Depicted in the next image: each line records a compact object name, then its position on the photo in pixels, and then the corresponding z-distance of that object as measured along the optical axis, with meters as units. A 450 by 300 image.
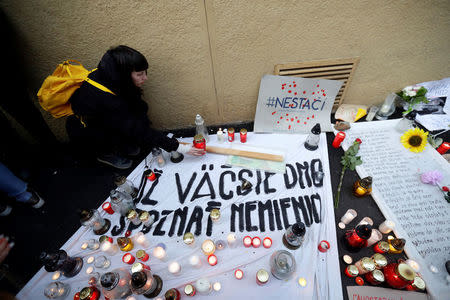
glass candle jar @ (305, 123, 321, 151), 1.94
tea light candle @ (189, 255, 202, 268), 1.23
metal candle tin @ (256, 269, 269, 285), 1.15
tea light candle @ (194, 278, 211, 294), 1.15
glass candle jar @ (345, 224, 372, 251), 1.19
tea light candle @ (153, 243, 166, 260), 1.25
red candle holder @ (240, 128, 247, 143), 2.00
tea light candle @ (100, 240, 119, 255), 1.33
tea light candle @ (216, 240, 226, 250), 1.36
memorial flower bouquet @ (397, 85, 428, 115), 2.13
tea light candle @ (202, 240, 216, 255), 1.26
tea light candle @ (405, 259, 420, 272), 1.21
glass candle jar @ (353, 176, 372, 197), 1.51
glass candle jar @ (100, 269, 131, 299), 1.09
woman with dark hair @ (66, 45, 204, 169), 1.45
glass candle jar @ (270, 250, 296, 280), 1.18
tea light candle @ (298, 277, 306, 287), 1.17
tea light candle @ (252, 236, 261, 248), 1.33
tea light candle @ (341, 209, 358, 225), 1.42
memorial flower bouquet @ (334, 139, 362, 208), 1.70
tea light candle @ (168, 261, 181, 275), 1.21
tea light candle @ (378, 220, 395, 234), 1.37
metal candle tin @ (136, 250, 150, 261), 1.23
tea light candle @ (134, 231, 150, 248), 1.37
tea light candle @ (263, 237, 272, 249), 1.33
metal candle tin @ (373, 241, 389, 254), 1.23
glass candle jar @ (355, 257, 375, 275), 1.13
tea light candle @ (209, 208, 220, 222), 1.38
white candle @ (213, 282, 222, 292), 1.18
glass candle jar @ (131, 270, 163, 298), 1.08
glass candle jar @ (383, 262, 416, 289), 1.08
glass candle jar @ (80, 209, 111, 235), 1.39
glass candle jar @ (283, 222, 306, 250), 1.20
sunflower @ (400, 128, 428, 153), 1.76
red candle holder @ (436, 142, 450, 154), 1.79
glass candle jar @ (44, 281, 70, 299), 1.21
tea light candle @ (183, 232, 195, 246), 1.25
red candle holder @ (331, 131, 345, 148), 1.90
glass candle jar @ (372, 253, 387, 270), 1.13
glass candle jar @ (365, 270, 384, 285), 1.14
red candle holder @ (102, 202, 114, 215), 1.58
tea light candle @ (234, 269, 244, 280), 1.22
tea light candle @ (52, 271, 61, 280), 1.31
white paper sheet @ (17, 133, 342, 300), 1.21
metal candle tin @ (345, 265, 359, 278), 1.19
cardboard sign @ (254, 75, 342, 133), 1.94
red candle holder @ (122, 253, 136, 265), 1.29
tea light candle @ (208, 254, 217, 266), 1.27
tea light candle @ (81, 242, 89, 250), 1.41
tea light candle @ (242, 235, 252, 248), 1.35
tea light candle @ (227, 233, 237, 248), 1.33
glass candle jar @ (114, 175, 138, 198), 1.54
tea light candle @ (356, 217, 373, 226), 1.42
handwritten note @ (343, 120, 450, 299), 1.27
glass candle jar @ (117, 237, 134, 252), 1.33
